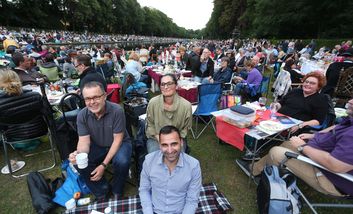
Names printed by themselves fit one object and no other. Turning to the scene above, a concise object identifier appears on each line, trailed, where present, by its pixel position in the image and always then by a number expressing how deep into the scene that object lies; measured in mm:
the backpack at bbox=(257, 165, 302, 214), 2119
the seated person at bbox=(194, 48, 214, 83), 6887
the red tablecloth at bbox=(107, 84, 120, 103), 6140
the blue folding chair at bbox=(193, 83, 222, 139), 4316
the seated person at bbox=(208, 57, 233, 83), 5995
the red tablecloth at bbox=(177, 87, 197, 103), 5311
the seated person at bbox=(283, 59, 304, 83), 6180
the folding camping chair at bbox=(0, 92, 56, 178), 2883
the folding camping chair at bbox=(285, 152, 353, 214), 1906
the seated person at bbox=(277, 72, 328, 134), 3137
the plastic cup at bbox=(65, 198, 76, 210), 2480
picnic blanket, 2445
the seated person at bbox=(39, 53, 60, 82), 6984
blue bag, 2653
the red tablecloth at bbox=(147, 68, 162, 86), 6991
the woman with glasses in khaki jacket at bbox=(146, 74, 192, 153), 2895
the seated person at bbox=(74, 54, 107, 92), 3942
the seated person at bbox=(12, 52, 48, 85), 4520
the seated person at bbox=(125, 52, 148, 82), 6788
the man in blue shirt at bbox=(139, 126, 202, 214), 1906
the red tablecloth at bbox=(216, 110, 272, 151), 2816
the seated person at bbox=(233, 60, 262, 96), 5223
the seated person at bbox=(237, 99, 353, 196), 1874
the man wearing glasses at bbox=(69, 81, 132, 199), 2570
